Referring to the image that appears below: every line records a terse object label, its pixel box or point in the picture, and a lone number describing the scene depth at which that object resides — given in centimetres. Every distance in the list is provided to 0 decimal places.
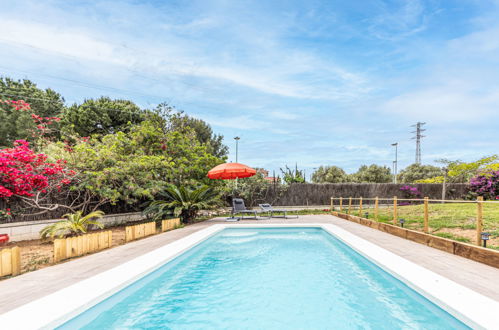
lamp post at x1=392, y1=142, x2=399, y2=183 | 2764
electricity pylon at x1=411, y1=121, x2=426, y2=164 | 4034
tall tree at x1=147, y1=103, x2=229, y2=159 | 1555
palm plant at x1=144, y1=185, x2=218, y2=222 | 939
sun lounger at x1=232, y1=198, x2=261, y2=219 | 1123
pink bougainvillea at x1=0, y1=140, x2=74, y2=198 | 609
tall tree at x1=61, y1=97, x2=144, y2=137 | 2261
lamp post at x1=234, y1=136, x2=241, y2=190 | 1853
